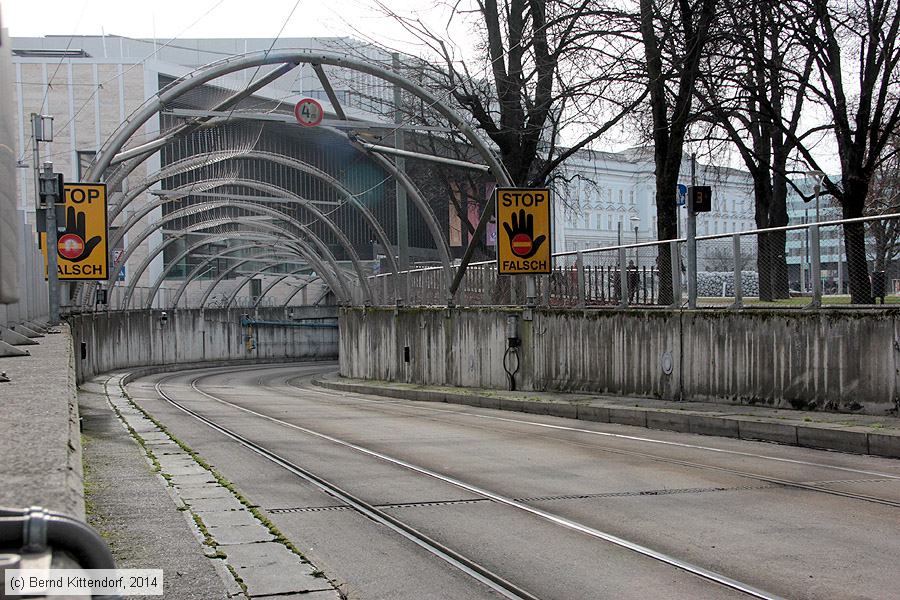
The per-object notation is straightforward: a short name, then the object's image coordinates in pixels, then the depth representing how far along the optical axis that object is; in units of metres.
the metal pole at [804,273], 16.41
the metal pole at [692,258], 18.19
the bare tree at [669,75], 20.42
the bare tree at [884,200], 27.39
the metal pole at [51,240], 23.38
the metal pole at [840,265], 15.93
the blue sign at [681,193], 26.09
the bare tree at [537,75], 22.78
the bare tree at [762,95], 17.81
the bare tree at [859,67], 22.86
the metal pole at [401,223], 34.11
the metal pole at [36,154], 25.52
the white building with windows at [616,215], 79.25
